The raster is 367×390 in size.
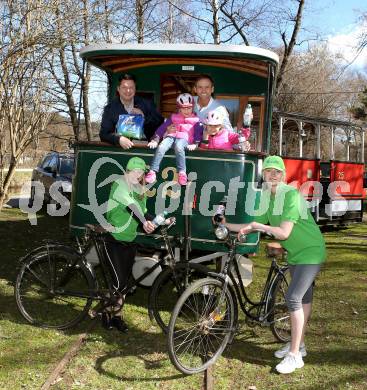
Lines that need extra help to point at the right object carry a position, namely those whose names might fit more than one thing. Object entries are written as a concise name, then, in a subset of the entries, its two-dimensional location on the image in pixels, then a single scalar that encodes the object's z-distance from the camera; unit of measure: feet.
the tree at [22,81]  26.21
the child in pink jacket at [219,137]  19.79
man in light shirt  21.11
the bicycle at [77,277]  16.33
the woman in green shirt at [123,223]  16.62
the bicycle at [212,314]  13.93
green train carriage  19.63
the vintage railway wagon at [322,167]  42.57
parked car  46.83
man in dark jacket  20.30
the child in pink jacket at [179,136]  19.34
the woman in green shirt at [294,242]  14.15
